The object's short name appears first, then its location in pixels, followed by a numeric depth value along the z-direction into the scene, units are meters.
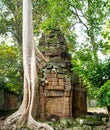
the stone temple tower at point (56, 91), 8.56
